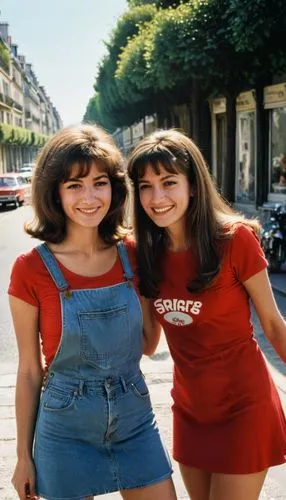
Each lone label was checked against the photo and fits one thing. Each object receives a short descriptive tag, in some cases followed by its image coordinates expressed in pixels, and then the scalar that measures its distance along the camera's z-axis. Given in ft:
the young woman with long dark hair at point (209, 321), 6.61
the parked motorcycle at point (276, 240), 29.99
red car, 84.98
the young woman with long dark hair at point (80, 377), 6.12
